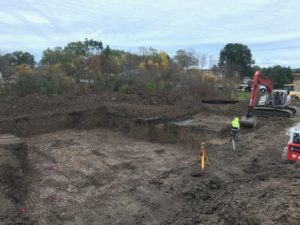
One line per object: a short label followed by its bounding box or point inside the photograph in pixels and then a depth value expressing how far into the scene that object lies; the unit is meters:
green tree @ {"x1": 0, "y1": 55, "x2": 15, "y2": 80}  30.87
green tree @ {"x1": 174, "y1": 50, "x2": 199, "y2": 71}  42.22
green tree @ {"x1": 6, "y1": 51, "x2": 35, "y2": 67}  57.90
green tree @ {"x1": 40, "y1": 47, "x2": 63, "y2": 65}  44.24
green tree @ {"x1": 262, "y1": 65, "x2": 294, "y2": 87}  47.09
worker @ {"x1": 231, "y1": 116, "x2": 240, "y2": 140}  10.70
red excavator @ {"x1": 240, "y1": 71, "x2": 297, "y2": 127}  15.60
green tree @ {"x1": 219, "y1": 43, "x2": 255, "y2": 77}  57.19
